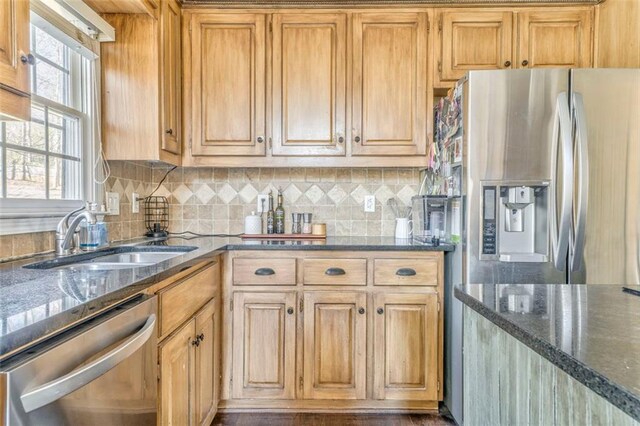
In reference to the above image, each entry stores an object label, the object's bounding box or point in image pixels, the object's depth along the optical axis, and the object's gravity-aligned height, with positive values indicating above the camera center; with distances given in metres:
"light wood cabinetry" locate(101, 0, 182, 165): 2.06 +0.61
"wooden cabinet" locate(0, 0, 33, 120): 1.09 +0.42
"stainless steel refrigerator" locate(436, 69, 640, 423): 1.85 +0.13
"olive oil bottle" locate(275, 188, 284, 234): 2.63 -0.09
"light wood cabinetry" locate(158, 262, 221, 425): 1.37 -0.58
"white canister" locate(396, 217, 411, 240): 2.48 -0.14
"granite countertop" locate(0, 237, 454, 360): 0.71 -0.21
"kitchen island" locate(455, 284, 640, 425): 0.54 -0.23
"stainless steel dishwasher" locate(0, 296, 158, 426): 0.69 -0.34
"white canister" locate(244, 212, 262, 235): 2.57 -0.12
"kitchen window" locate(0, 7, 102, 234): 1.55 +0.28
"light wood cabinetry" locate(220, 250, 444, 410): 2.08 -0.65
